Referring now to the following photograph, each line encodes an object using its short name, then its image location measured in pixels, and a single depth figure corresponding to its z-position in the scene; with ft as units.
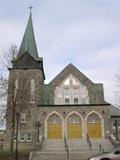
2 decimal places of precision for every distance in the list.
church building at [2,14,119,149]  80.09
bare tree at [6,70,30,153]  58.92
